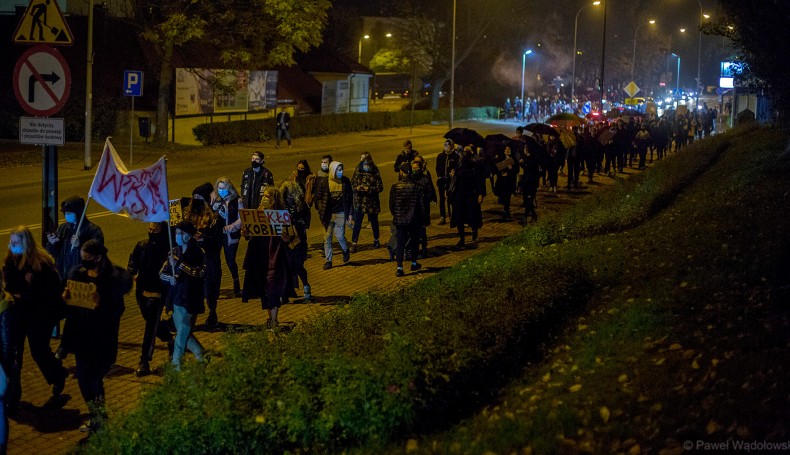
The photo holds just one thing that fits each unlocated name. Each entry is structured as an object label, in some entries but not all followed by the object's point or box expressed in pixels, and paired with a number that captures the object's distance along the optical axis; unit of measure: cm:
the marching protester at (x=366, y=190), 1525
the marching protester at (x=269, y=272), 1060
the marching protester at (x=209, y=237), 1030
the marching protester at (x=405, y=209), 1384
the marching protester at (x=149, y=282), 928
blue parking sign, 2866
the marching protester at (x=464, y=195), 1644
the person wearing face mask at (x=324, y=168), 1444
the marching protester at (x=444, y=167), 1825
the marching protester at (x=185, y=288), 888
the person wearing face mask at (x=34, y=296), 812
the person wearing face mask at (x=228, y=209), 1197
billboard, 3841
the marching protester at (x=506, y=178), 1914
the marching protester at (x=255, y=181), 1405
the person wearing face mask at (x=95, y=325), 780
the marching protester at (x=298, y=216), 1190
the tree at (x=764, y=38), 1977
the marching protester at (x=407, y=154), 1697
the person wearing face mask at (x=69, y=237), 977
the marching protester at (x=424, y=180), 1402
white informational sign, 1022
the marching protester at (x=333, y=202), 1423
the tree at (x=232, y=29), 3444
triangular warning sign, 1016
